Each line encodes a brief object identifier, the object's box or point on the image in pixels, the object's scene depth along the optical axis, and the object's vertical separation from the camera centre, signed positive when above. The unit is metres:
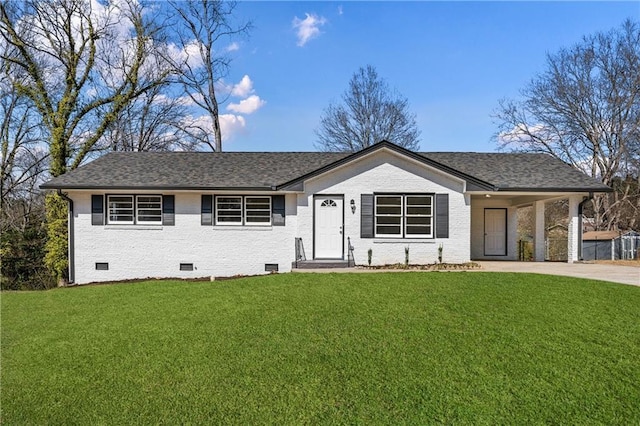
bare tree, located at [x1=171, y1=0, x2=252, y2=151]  25.27 +9.74
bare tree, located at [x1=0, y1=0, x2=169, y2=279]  18.59 +7.52
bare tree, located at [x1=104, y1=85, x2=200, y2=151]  25.77 +5.27
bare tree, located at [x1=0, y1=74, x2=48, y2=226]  22.97 +2.88
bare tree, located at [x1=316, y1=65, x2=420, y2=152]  30.80 +7.36
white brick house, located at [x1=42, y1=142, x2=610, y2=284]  13.62 -0.15
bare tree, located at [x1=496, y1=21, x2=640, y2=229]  24.47 +6.49
